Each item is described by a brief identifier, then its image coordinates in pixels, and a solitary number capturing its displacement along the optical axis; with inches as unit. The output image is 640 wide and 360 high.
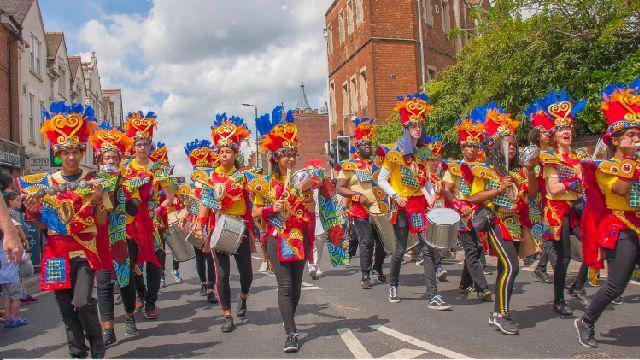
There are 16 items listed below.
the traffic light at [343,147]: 700.7
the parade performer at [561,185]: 246.5
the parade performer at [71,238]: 194.2
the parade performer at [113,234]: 215.4
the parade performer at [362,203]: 367.6
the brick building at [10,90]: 984.9
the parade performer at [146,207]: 281.0
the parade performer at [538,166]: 238.2
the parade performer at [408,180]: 289.9
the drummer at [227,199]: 262.1
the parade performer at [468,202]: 277.1
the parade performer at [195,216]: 292.4
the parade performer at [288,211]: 223.3
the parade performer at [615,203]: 190.5
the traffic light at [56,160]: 215.0
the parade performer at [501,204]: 234.2
